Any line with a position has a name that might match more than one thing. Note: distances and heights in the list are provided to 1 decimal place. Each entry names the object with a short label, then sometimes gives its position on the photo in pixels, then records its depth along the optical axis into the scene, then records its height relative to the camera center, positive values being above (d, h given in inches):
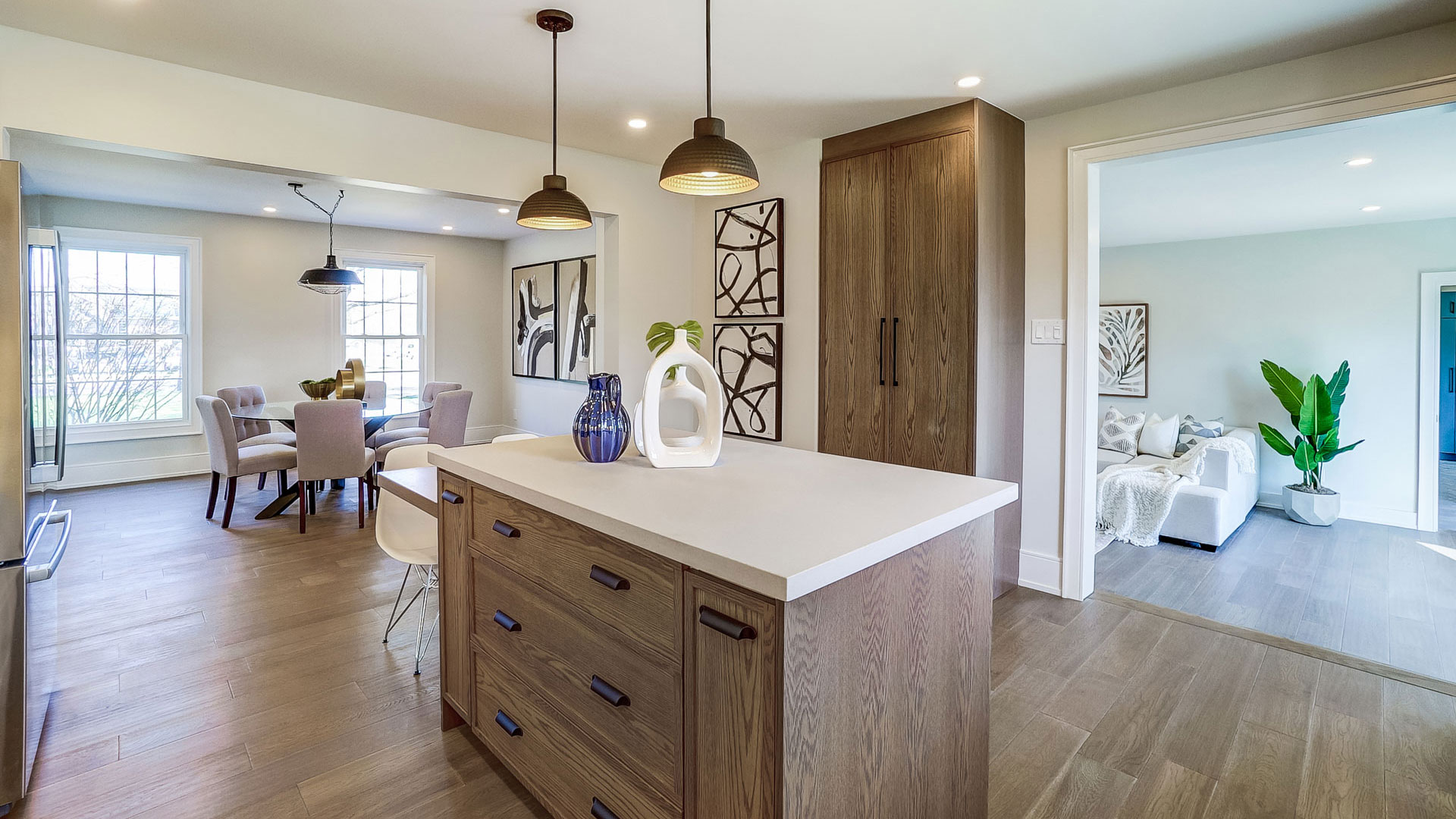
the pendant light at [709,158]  69.1 +24.4
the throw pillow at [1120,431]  227.6 -12.4
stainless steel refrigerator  68.2 -11.1
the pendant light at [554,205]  92.8 +26.1
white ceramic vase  69.4 -2.1
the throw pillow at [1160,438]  218.2 -13.8
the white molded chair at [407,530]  101.0 -22.0
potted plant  192.4 -12.4
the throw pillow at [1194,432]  210.8 -11.4
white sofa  166.9 -28.2
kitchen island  44.2 -18.9
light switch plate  129.5 +12.3
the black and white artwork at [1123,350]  244.8 +16.7
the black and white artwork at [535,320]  282.2 +31.3
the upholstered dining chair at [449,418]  196.5 -7.6
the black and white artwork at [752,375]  161.5 +4.5
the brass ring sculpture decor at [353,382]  201.8 +2.9
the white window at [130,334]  218.2 +19.2
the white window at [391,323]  272.7 +28.6
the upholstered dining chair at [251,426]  207.8 -11.2
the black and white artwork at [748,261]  159.8 +32.7
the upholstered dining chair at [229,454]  173.8 -16.9
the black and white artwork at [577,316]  260.7 +30.2
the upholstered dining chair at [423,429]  218.1 -12.9
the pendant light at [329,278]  198.4 +33.9
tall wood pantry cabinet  122.9 +19.9
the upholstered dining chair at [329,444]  172.2 -13.5
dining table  187.9 -6.9
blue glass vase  76.0 -3.4
